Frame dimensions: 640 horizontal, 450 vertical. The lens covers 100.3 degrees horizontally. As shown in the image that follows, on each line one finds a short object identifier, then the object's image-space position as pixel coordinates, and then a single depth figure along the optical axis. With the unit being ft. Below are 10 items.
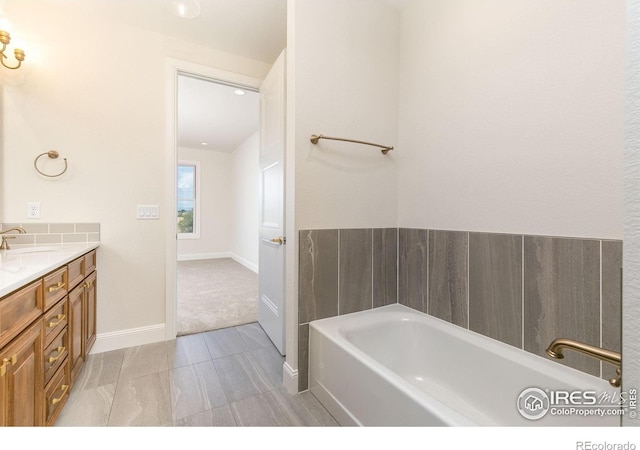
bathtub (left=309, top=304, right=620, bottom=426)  3.34
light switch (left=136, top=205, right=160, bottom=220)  7.23
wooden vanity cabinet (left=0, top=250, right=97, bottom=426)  2.91
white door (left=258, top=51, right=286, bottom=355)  6.61
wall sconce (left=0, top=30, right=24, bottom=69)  5.49
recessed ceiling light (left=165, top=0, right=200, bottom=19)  6.28
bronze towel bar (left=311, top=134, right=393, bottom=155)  5.41
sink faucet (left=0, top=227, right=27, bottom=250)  5.33
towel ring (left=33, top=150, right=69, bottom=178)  6.25
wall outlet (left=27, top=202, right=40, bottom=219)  6.21
